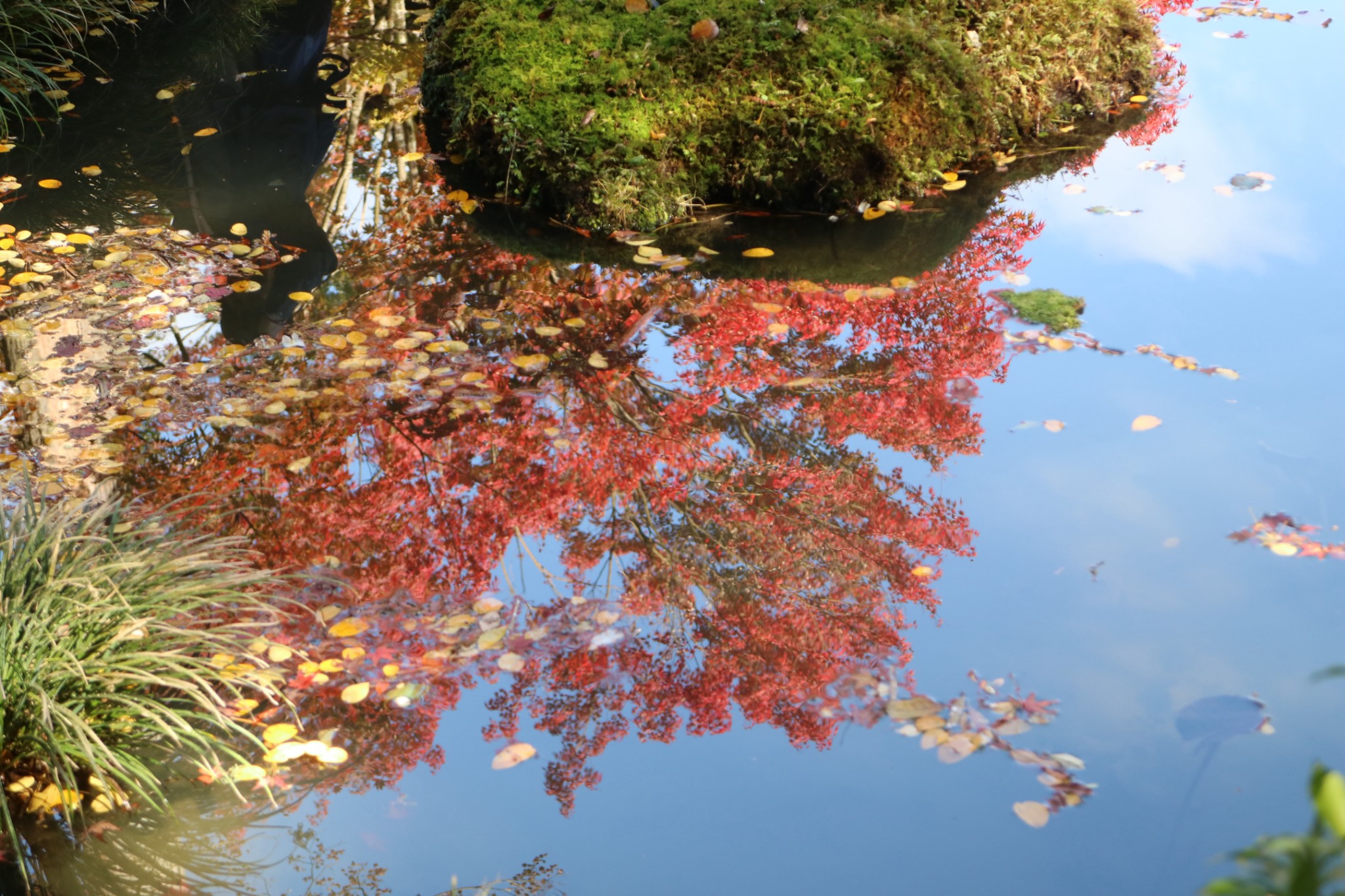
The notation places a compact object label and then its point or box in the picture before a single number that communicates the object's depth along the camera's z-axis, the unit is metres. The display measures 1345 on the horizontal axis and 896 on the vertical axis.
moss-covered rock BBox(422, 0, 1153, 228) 6.31
